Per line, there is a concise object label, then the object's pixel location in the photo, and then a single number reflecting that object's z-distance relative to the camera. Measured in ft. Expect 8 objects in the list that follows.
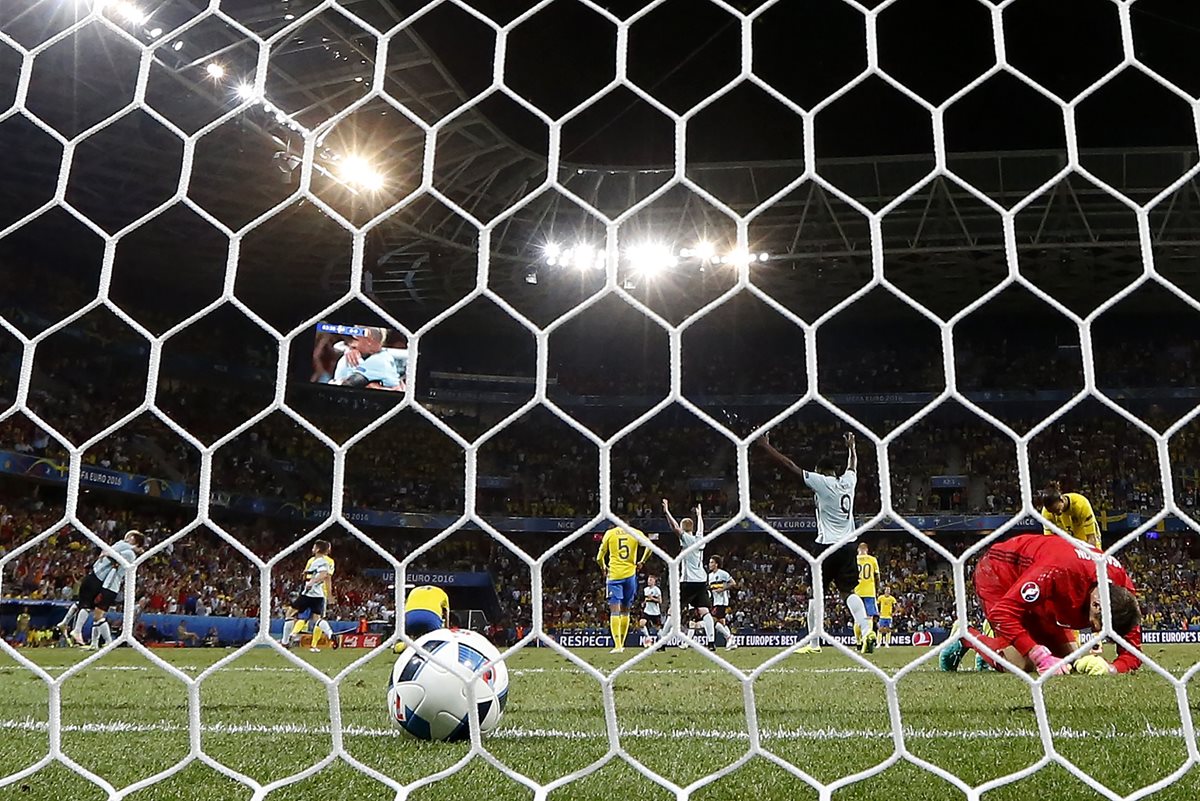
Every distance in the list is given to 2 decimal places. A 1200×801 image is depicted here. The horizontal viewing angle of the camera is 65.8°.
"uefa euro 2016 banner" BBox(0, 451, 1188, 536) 48.34
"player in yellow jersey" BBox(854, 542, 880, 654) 27.76
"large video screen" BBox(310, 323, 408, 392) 63.72
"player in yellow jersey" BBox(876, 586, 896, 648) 43.01
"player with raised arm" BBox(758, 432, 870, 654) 22.07
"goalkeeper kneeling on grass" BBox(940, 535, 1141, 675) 12.53
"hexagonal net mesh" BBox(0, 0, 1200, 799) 5.68
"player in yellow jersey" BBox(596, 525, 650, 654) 29.07
